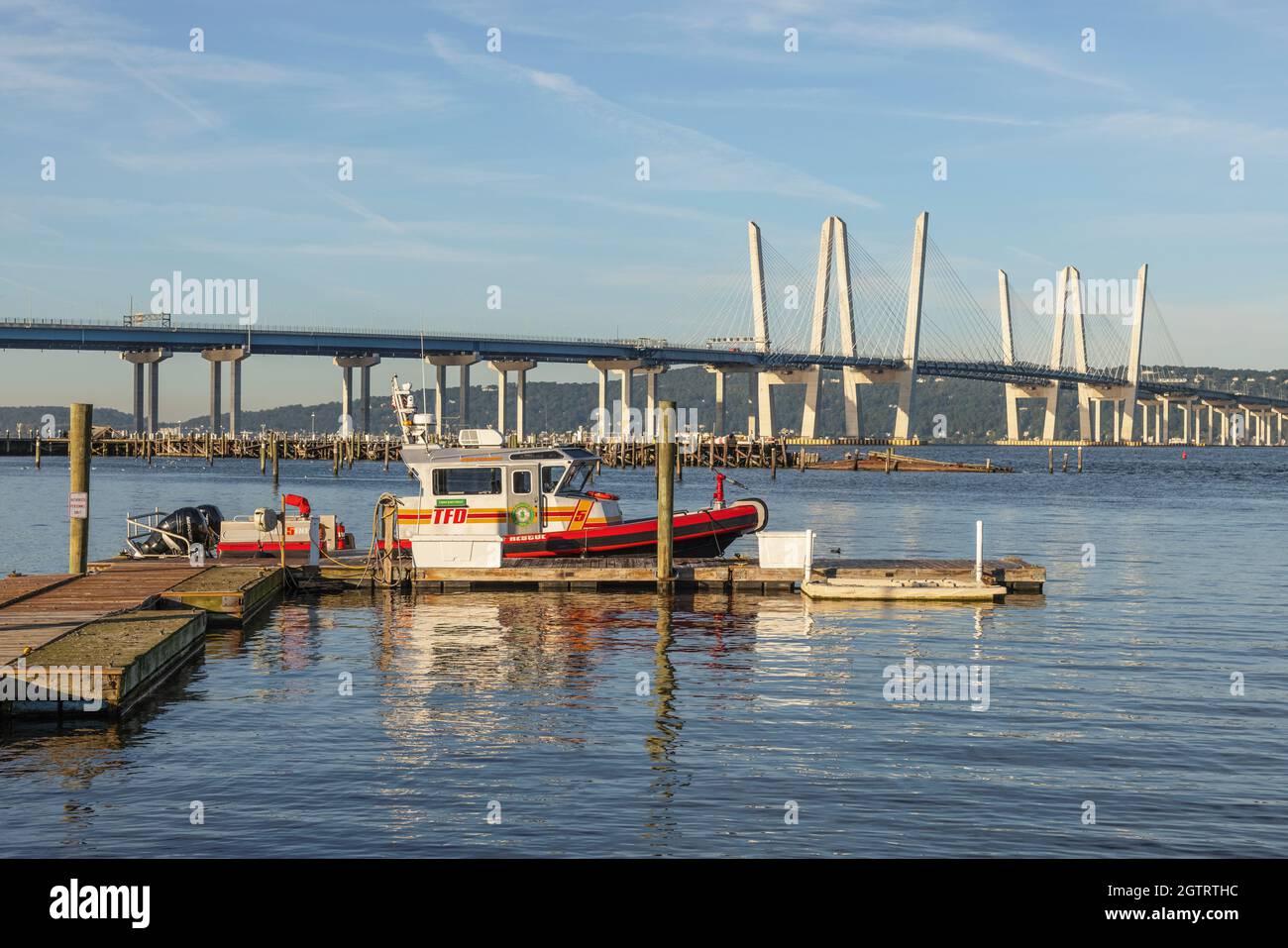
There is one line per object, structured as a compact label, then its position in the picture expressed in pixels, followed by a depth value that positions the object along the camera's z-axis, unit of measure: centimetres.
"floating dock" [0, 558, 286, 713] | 1667
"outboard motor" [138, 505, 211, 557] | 3170
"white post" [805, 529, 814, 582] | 2820
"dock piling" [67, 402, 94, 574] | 2612
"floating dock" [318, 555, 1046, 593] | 2828
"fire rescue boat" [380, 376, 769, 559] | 2936
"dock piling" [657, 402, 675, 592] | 2789
